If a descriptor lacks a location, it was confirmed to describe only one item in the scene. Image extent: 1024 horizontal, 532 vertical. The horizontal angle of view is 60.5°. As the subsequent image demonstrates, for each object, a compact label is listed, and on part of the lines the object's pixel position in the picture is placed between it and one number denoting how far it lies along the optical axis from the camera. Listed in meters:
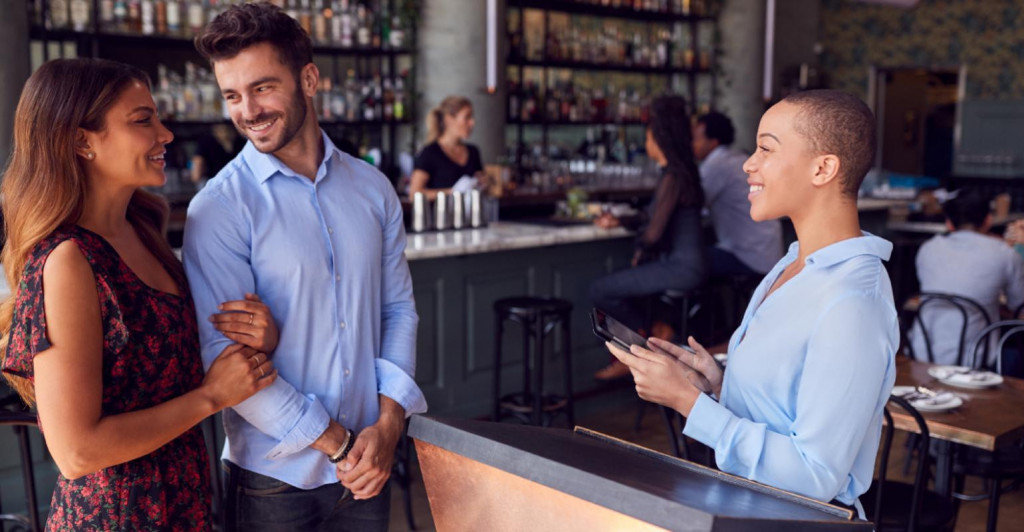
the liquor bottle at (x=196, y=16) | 5.75
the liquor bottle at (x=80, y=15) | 5.30
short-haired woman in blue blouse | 1.19
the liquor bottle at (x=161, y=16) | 5.61
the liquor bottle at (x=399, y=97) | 6.91
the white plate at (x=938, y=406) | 2.62
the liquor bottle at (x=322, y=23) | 6.40
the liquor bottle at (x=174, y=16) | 5.66
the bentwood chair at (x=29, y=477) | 2.16
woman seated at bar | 4.42
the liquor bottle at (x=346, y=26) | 6.54
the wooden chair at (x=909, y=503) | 2.39
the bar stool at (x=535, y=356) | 3.92
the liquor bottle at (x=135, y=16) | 5.51
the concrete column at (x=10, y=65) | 4.62
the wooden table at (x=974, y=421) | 2.45
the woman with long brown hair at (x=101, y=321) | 1.33
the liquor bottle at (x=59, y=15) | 5.25
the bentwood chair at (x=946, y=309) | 3.85
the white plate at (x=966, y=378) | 2.90
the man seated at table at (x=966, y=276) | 3.97
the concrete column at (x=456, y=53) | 6.76
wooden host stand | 0.89
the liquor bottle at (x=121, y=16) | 5.45
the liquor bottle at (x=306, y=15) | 6.29
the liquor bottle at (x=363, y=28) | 6.62
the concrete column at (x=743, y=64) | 8.92
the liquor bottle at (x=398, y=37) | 6.79
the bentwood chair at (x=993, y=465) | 2.87
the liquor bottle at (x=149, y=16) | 5.55
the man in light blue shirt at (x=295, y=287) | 1.59
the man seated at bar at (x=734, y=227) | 4.98
